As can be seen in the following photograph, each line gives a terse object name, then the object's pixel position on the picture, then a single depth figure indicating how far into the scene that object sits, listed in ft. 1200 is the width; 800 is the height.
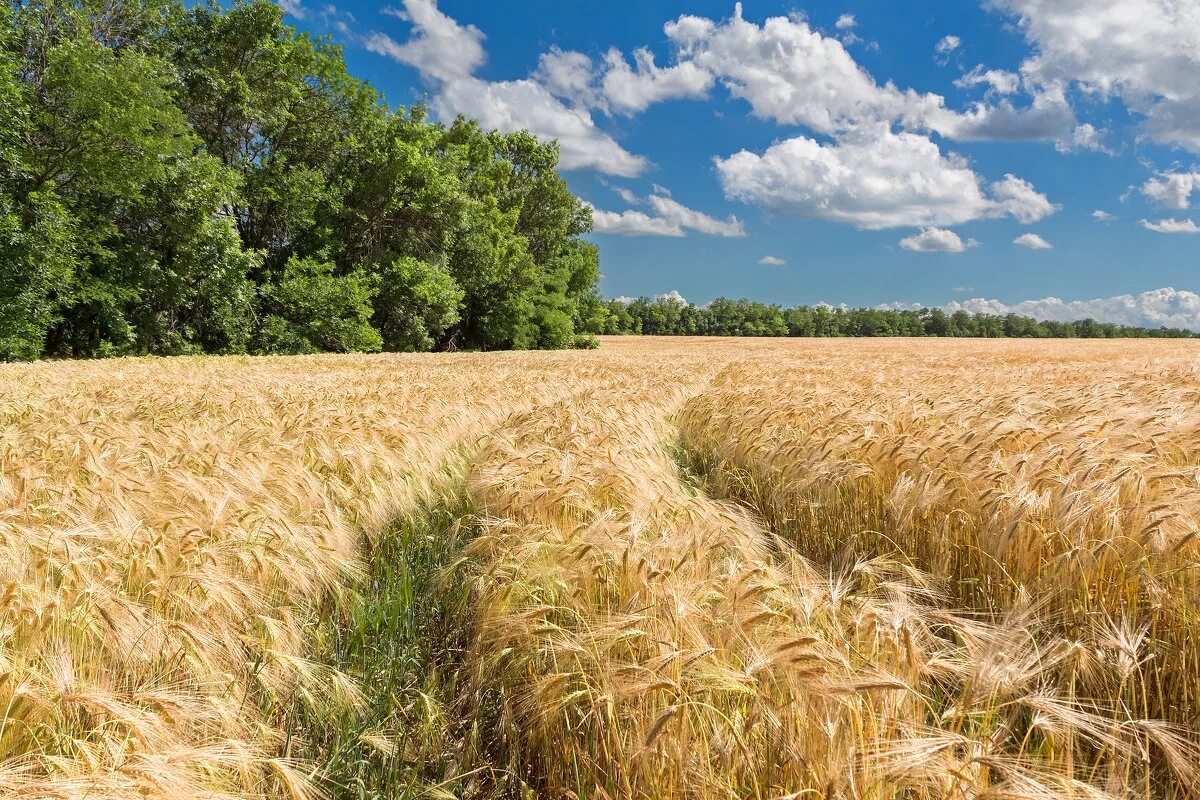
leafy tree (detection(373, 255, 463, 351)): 96.58
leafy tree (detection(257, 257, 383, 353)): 84.64
